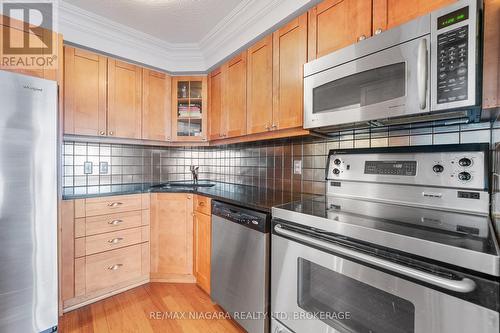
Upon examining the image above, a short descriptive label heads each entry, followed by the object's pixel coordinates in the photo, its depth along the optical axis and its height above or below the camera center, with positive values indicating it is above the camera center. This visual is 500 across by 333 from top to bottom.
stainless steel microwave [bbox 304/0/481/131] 0.86 +0.42
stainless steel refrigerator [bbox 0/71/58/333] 1.20 -0.23
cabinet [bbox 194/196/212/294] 1.91 -0.72
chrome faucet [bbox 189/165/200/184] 2.61 -0.08
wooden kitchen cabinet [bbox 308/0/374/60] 1.19 +0.82
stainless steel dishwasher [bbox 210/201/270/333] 1.36 -0.68
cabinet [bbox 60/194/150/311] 1.75 -0.71
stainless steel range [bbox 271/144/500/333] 0.67 -0.31
